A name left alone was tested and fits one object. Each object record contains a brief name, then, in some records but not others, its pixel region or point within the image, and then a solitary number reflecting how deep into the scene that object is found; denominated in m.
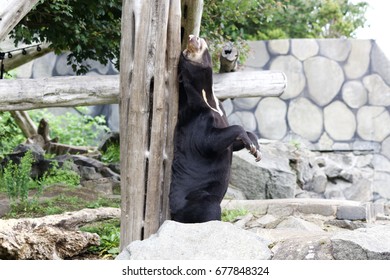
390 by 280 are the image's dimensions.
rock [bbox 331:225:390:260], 8.07
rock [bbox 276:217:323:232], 12.48
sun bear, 9.72
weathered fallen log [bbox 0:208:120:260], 9.78
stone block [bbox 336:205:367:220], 14.24
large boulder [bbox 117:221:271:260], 8.17
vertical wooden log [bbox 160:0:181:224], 9.84
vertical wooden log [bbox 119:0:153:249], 9.71
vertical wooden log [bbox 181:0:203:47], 10.52
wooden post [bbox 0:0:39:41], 9.02
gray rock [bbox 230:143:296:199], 17.31
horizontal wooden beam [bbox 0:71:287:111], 10.25
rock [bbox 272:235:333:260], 8.43
